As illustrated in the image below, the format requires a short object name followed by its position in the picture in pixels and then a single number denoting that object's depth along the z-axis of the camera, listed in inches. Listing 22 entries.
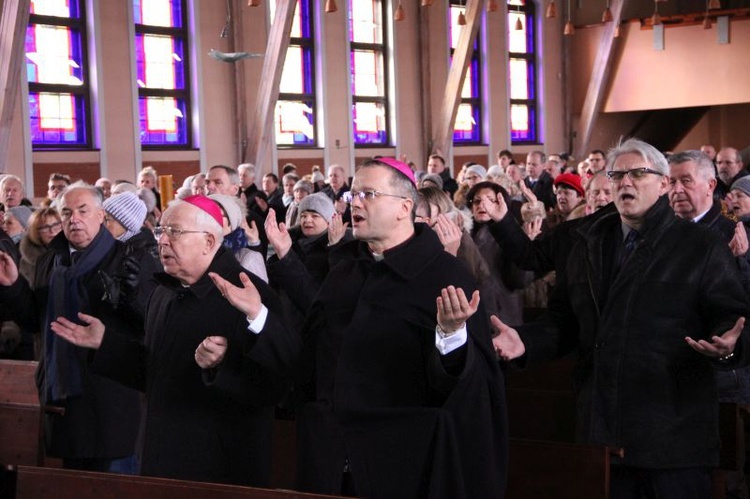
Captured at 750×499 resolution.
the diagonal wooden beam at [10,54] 474.3
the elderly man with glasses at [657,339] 138.8
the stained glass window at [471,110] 797.2
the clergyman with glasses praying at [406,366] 122.2
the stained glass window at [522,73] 838.5
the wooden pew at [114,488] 125.3
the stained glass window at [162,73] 602.9
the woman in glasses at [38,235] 263.0
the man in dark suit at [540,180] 497.7
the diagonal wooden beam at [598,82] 810.6
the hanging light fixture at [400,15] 625.0
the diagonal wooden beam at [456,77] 690.8
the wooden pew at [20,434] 181.3
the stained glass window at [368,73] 714.2
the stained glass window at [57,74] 557.3
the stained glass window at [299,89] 676.1
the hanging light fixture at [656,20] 743.7
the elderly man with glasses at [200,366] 137.3
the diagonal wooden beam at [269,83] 582.6
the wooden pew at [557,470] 142.9
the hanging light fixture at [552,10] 681.4
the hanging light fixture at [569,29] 710.2
